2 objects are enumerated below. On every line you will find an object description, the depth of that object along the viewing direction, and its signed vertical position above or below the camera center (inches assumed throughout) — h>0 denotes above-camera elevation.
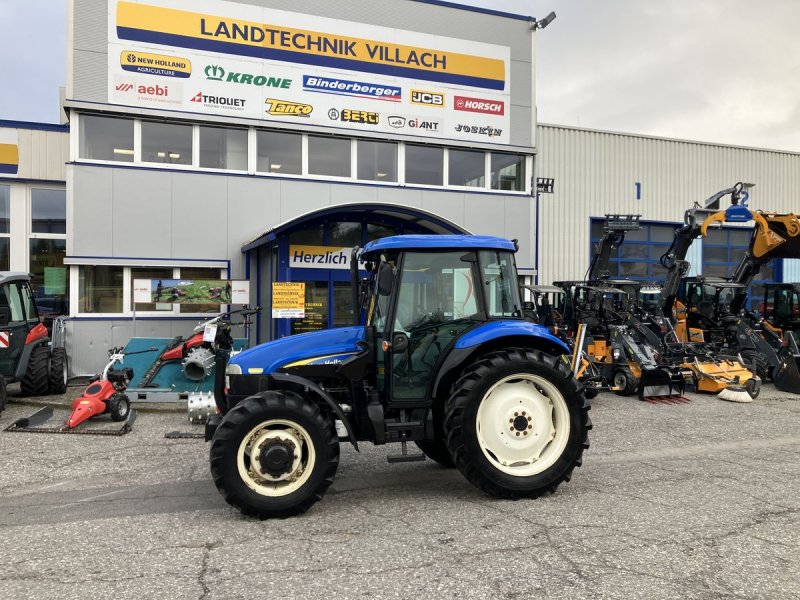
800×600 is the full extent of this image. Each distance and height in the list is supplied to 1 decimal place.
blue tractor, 203.6 -24.7
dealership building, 491.8 +134.8
